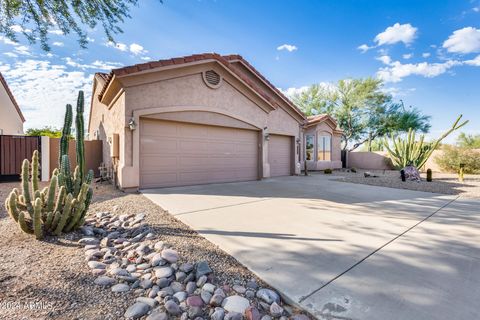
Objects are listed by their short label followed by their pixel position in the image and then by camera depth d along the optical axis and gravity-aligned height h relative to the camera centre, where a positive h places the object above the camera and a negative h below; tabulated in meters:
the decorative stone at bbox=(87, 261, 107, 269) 2.61 -1.24
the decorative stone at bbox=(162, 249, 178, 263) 2.73 -1.19
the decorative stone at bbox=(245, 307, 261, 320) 1.86 -1.31
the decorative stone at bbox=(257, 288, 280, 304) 2.09 -1.30
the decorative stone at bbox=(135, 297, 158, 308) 2.01 -1.29
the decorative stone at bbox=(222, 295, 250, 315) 1.95 -1.30
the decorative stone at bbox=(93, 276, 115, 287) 2.30 -1.26
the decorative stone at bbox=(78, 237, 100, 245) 3.28 -1.20
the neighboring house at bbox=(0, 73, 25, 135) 14.13 +3.49
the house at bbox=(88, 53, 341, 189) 7.30 +1.45
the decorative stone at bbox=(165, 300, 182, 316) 1.92 -1.29
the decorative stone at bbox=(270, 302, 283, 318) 1.92 -1.32
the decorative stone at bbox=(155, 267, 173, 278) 2.43 -1.25
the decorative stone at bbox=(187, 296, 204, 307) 2.01 -1.30
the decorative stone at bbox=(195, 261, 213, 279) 2.45 -1.23
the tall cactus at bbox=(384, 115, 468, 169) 11.18 +0.56
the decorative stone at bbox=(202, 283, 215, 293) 2.20 -1.28
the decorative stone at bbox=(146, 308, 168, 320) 1.82 -1.29
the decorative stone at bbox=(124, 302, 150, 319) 1.86 -1.29
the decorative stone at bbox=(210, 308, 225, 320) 1.86 -1.31
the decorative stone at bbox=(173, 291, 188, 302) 2.09 -1.29
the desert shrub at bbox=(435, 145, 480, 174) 15.28 +0.03
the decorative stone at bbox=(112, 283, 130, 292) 2.21 -1.28
